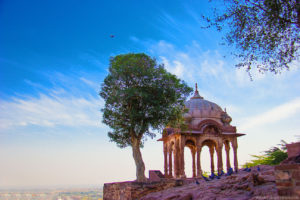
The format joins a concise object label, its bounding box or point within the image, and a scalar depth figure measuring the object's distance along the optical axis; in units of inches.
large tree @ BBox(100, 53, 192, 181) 757.3
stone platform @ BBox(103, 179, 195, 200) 643.5
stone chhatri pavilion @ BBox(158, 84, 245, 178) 987.9
